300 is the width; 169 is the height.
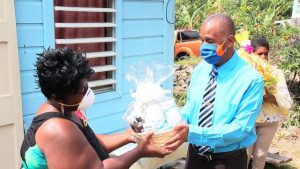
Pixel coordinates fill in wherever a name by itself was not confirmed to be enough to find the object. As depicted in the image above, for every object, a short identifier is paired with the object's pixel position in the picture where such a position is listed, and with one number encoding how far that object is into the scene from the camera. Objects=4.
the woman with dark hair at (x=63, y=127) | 1.74
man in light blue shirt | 2.28
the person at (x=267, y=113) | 3.54
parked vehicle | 13.19
